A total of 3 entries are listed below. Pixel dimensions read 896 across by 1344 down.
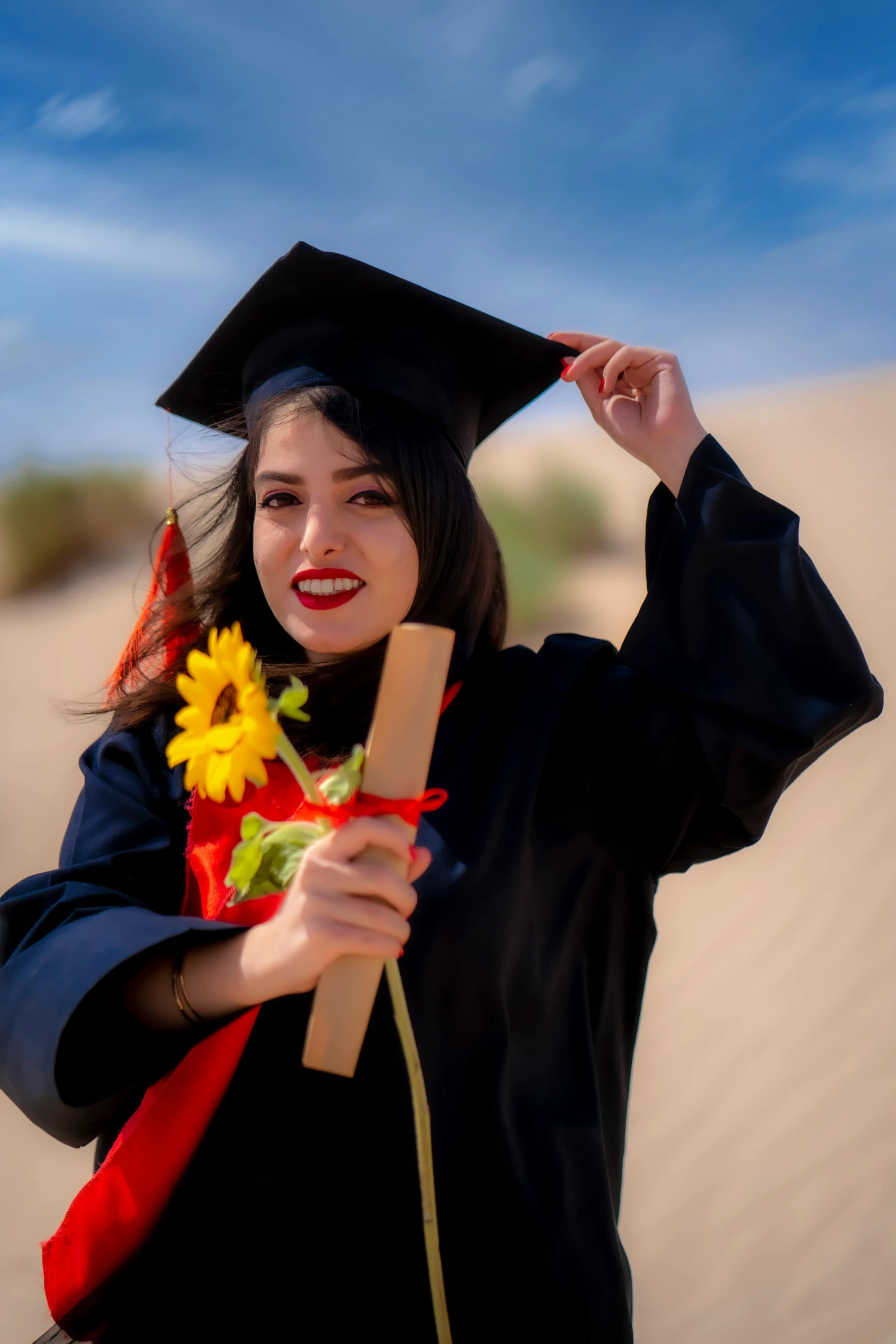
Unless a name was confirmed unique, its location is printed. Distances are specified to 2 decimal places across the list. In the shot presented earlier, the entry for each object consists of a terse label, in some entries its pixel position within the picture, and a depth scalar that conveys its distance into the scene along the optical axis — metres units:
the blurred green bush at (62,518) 15.99
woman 1.32
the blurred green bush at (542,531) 13.34
